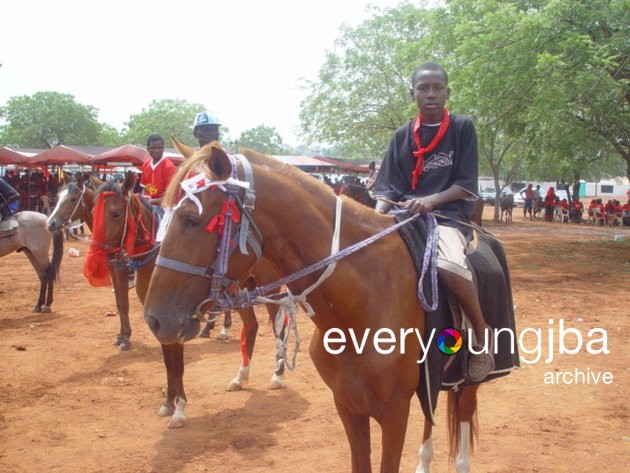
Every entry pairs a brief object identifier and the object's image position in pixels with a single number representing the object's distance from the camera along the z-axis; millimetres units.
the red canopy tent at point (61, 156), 24219
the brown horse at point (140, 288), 5484
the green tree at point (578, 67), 12656
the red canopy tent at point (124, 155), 23203
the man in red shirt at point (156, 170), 7188
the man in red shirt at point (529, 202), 36094
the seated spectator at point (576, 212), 32906
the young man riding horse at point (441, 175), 3244
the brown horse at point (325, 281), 2396
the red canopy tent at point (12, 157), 24402
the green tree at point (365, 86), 27797
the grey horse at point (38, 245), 10516
